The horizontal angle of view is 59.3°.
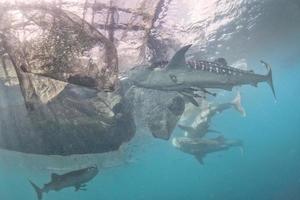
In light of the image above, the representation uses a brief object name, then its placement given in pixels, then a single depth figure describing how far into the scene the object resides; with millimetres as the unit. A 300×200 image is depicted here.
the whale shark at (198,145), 17081
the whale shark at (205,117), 17608
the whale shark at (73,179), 9368
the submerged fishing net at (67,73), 5506
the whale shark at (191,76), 6879
